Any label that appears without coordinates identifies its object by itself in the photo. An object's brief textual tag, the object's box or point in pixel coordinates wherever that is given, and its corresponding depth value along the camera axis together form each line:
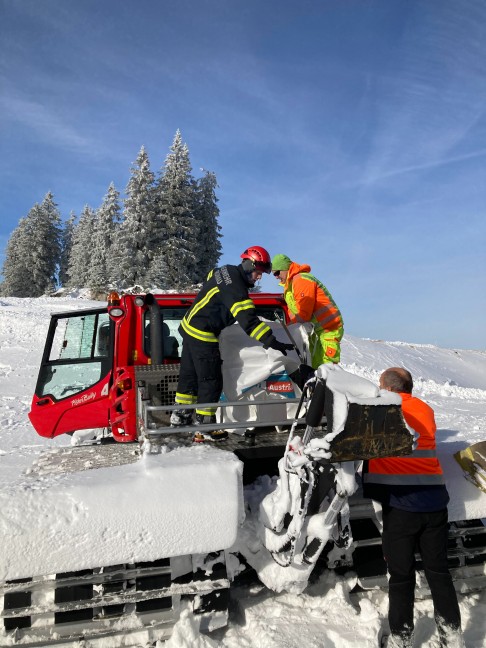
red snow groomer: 2.32
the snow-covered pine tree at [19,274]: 48.16
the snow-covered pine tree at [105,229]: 42.47
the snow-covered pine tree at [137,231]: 34.53
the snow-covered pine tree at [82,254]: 46.34
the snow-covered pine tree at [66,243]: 58.47
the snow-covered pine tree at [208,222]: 38.12
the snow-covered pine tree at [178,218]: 34.88
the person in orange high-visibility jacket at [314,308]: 4.75
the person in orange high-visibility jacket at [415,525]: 2.70
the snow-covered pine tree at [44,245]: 48.09
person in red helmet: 3.81
